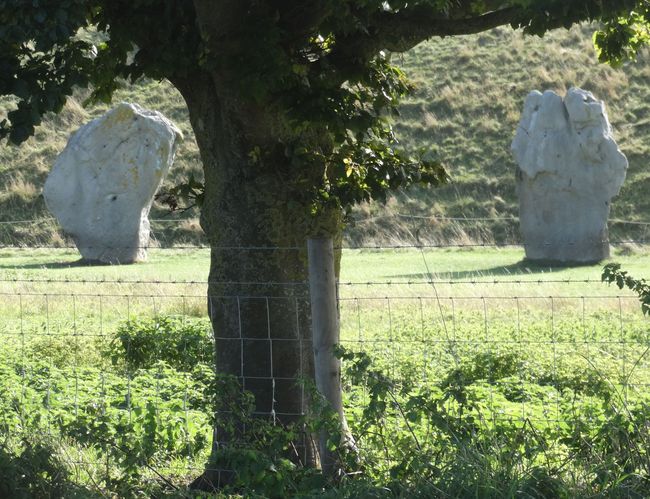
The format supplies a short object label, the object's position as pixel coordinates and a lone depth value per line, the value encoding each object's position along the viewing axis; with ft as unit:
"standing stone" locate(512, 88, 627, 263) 164.45
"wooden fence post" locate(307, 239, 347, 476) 42.34
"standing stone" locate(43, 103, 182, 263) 177.68
